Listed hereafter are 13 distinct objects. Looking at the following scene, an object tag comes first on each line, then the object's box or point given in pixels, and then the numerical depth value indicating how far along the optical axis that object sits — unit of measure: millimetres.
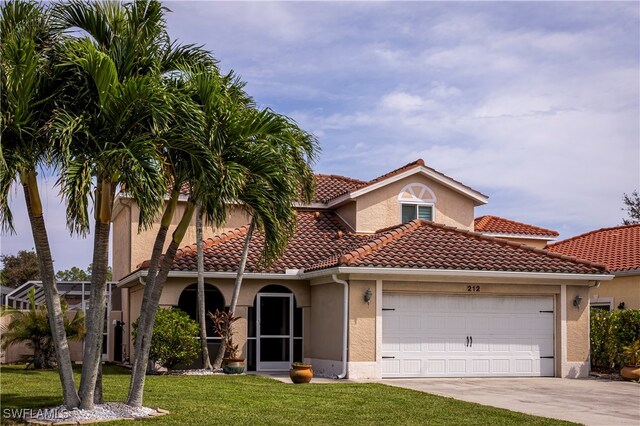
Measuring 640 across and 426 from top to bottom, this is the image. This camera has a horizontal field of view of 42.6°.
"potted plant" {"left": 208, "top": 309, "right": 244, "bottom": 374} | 23172
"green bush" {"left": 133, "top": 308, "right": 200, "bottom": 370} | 22234
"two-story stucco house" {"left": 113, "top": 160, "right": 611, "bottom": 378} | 22031
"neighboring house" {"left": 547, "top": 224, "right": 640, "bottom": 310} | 26984
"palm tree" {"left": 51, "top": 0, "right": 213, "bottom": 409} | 12594
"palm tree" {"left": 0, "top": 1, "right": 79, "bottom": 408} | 12492
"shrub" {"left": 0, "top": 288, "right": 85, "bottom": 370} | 24328
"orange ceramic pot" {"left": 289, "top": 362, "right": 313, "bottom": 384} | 20062
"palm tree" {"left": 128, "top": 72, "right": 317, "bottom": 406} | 13555
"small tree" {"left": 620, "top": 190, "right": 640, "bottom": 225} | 63625
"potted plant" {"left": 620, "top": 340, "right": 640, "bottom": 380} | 22578
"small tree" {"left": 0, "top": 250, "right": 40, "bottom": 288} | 57250
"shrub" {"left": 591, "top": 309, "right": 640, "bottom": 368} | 24188
